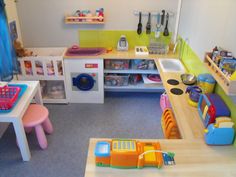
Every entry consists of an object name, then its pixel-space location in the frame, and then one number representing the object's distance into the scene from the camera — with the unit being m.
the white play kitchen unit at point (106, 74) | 3.05
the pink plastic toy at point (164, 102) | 2.62
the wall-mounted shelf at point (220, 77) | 1.34
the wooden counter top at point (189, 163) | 1.35
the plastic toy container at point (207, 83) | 1.98
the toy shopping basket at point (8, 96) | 2.07
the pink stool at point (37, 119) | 2.35
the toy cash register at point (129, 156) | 1.36
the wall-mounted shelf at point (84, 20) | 3.06
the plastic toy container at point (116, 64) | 3.24
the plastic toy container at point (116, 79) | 3.30
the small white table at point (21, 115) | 2.05
